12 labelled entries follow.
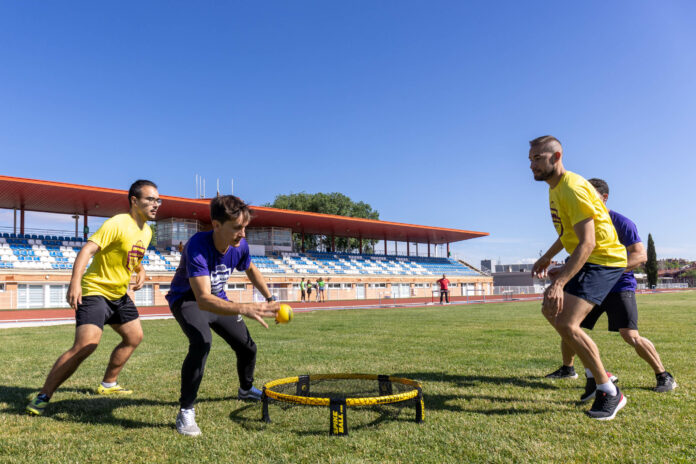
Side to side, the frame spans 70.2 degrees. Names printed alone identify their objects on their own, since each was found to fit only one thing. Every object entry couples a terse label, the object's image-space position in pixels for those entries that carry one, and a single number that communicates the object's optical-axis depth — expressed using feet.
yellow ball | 11.53
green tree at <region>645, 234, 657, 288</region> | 255.84
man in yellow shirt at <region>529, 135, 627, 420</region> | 13.57
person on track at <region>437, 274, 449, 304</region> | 105.40
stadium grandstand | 98.58
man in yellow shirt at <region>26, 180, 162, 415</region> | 15.31
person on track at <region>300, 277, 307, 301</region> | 113.72
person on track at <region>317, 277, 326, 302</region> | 122.99
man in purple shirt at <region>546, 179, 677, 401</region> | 16.71
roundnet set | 12.16
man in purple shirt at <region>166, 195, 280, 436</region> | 12.53
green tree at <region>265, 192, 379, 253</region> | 245.04
